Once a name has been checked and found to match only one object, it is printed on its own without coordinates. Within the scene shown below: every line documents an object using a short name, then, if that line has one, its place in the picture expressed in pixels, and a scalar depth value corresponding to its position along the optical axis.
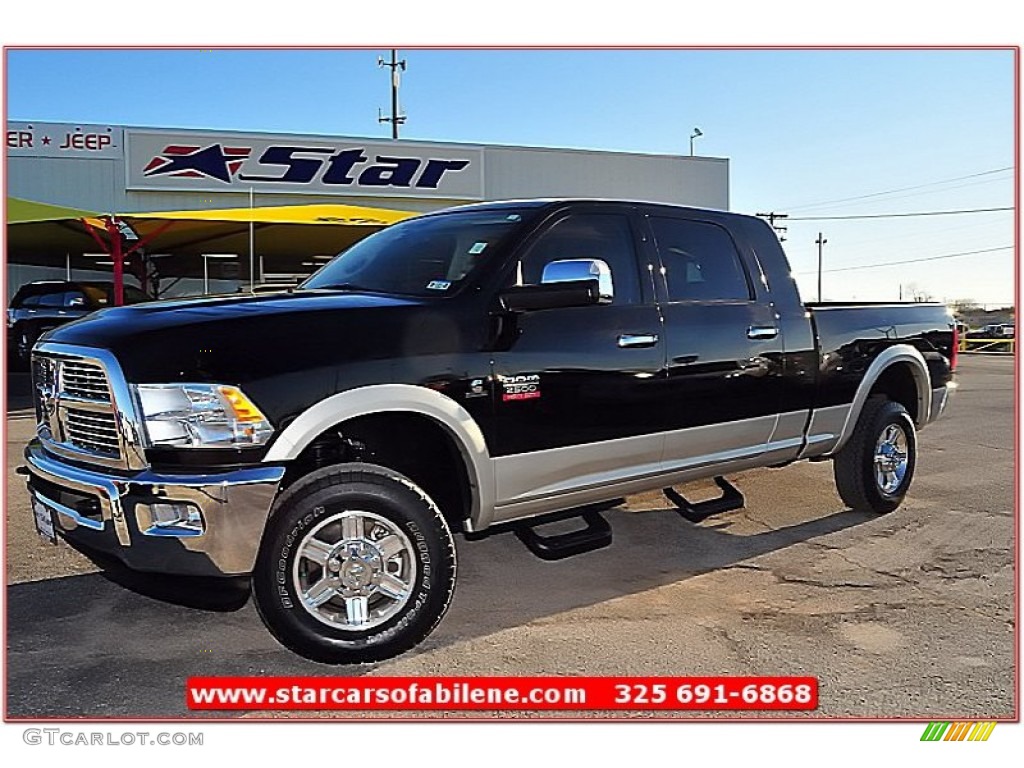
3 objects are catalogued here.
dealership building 18.28
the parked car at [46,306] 17.42
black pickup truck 3.36
